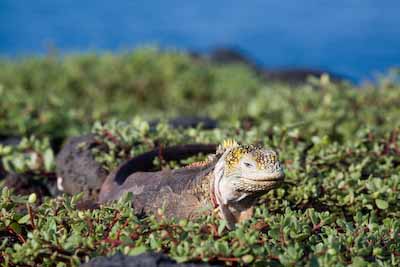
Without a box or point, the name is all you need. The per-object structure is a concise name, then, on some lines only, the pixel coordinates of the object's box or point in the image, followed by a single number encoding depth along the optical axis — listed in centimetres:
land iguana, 682
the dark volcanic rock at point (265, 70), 2491
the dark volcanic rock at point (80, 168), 970
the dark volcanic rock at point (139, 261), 586
